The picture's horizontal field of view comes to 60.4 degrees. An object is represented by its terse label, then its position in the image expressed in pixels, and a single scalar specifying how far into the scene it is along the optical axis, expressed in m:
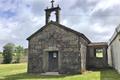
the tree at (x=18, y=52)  27.17
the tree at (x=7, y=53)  26.14
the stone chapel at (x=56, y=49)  10.34
